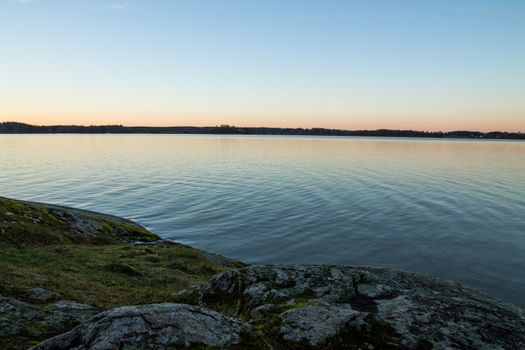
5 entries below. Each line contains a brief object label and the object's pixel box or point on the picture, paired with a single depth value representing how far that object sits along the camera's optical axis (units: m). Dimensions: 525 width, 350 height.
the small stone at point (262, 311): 7.49
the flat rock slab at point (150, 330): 5.11
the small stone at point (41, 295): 9.00
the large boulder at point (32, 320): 6.44
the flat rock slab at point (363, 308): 6.38
